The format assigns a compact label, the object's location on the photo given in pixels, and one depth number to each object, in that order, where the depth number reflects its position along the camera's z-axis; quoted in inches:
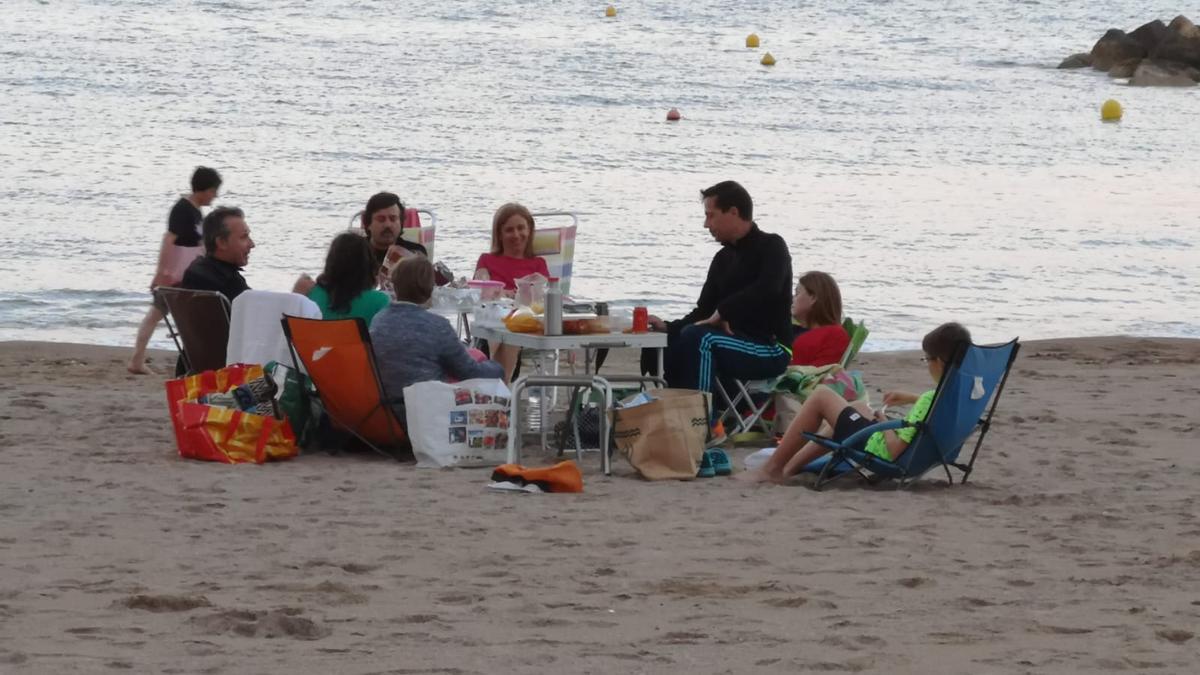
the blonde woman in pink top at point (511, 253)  642.8
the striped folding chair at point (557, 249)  672.4
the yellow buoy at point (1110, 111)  2618.1
